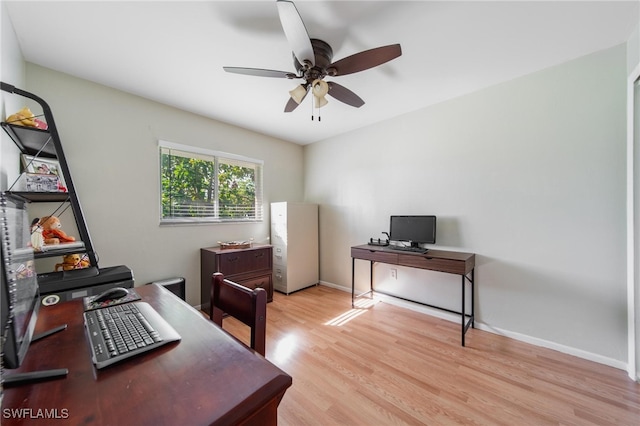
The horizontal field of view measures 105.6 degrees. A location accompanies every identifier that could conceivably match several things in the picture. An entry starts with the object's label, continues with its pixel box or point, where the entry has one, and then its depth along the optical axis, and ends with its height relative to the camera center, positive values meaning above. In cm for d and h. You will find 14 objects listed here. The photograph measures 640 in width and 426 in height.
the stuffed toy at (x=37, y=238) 157 -16
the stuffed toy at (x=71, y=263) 192 -40
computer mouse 123 -43
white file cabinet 357 -52
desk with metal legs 224 -51
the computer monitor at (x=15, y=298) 60 -25
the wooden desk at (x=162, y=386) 56 -46
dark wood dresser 287 -69
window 285 +34
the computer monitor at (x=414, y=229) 270 -22
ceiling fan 143 +101
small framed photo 168 +34
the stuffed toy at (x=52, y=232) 176 -14
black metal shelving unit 155 +13
